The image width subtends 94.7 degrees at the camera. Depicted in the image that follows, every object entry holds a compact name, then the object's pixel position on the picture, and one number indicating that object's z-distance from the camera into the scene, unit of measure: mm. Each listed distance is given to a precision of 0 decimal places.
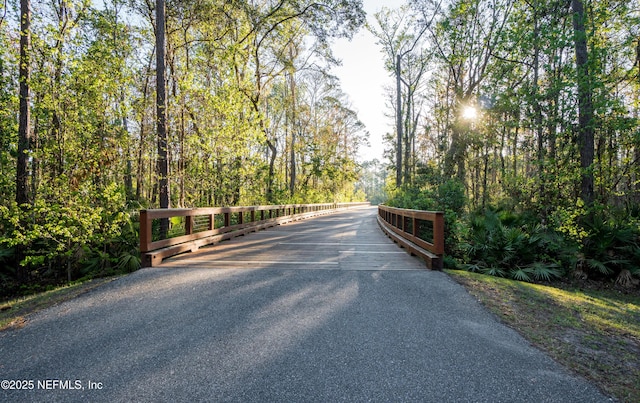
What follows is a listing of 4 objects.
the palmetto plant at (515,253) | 7247
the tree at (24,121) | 6793
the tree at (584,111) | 7426
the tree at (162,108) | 8227
